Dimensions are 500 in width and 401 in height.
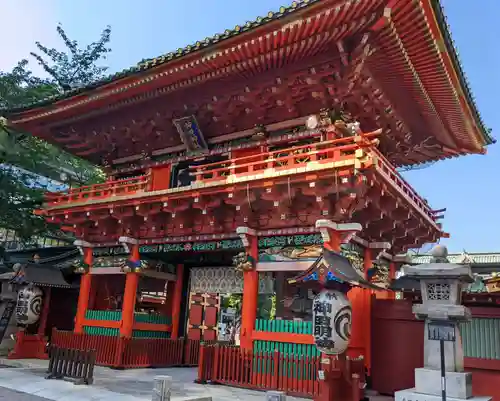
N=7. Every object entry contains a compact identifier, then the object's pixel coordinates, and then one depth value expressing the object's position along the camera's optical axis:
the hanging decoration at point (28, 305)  15.53
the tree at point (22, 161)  19.88
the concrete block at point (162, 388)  8.14
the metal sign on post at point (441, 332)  7.46
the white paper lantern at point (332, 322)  8.91
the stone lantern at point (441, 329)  7.50
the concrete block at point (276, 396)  7.14
